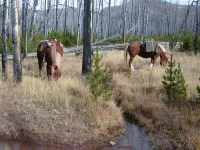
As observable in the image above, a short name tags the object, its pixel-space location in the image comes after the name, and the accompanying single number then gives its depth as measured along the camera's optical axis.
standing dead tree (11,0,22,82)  14.02
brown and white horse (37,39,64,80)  15.64
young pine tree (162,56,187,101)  14.07
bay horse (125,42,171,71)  21.39
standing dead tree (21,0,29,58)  23.32
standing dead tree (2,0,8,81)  16.27
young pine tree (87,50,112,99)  12.95
